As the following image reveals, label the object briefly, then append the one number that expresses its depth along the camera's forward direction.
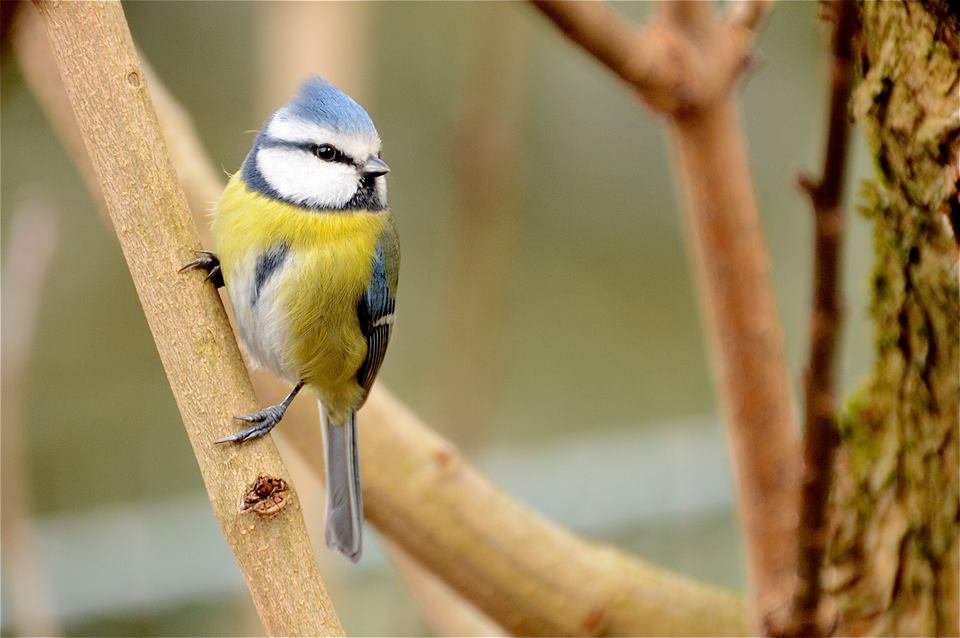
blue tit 4.10
